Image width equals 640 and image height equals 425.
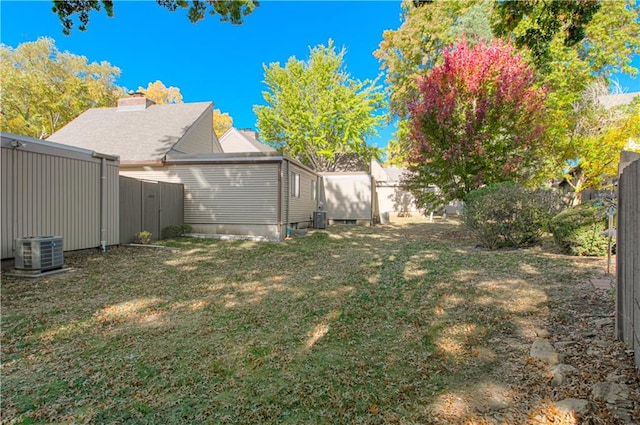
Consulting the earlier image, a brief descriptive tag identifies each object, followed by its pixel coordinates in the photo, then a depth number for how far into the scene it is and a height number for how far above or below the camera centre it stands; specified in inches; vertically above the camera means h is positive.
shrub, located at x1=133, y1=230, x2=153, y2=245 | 385.1 -30.2
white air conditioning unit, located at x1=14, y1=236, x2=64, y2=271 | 238.1 -29.9
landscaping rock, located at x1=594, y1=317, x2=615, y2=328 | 133.7 -44.1
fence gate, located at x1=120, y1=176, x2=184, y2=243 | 377.1 +6.4
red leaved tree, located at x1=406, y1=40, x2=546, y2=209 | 429.1 +125.9
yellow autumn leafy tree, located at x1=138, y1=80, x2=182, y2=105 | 1386.6 +499.5
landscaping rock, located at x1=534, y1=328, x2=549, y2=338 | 131.9 -47.9
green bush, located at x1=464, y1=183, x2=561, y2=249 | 339.0 -1.4
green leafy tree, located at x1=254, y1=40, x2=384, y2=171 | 966.4 +313.3
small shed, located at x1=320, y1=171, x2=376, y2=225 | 726.5 +33.3
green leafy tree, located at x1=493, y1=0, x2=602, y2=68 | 279.7 +168.3
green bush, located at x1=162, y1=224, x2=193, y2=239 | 438.9 -25.2
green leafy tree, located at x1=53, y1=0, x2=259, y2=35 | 218.0 +139.4
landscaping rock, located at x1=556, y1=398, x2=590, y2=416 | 81.4 -47.9
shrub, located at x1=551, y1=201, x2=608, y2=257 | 286.7 -14.4
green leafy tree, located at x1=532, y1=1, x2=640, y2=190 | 542.0 +228.9
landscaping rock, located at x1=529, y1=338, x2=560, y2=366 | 109.8 -47.6
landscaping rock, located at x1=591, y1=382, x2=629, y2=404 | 83.4 -45.6
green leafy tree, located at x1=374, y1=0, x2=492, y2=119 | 726.5 +400.7
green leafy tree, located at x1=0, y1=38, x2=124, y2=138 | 942.4 +357.6
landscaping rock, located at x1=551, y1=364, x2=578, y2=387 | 95.7 -47.2
